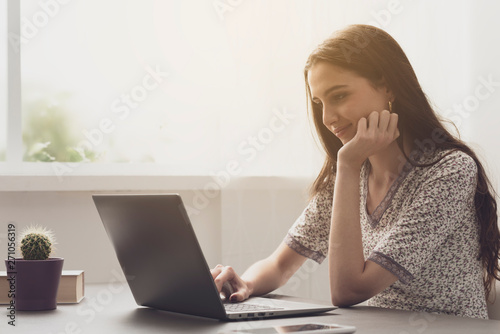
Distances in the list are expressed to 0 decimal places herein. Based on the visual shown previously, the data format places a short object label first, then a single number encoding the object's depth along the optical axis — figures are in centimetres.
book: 222
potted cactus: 216
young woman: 224
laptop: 198
